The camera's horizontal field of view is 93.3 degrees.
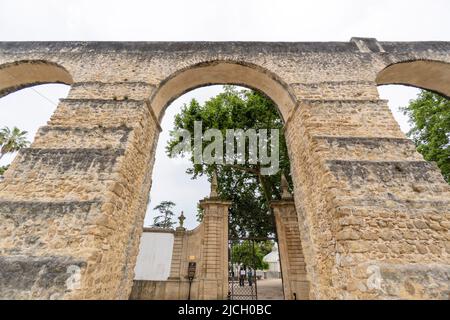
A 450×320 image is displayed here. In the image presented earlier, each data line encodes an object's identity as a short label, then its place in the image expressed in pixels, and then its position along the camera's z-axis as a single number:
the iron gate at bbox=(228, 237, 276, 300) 9.26
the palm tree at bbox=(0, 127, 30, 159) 20.17
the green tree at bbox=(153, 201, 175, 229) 34.25
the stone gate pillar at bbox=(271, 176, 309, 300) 7.77
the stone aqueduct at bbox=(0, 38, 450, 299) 3.47
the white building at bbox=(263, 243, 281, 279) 28.41
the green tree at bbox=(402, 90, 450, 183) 10.28
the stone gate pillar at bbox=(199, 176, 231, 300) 8.37
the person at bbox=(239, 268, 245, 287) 12.03
